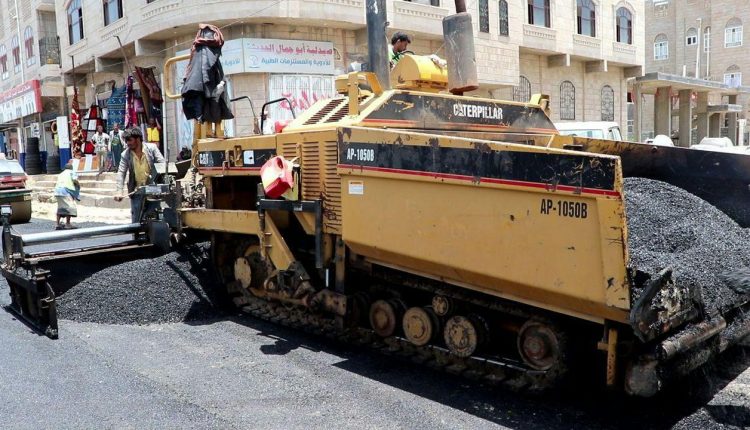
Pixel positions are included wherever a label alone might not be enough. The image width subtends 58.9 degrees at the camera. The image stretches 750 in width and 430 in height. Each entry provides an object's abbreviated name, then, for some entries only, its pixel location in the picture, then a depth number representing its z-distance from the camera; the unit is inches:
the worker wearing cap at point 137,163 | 289.3
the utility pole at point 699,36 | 1680.6
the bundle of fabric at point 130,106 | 800.9
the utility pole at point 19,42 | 1207.6
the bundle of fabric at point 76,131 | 900.0
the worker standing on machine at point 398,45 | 261.6
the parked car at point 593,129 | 528.7
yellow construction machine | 135.1
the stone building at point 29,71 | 1080.2
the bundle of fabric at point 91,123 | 879.1
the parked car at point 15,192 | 550.9
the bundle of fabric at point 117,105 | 837.2
